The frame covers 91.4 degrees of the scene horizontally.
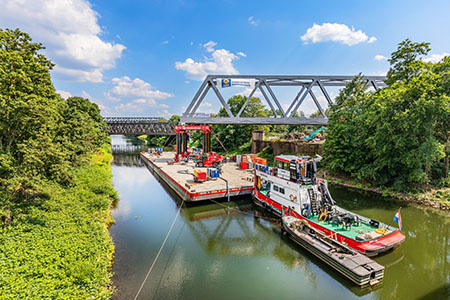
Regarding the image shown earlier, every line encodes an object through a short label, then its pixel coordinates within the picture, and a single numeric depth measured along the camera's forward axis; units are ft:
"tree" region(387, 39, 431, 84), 72.95
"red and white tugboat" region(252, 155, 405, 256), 34.96
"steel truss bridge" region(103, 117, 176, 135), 182.19
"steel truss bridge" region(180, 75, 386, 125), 106.22
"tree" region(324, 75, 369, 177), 79.06
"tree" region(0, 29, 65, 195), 29.17
